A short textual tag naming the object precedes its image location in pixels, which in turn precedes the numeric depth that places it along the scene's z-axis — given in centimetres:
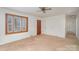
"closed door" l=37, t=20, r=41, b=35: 521
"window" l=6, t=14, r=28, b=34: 288
